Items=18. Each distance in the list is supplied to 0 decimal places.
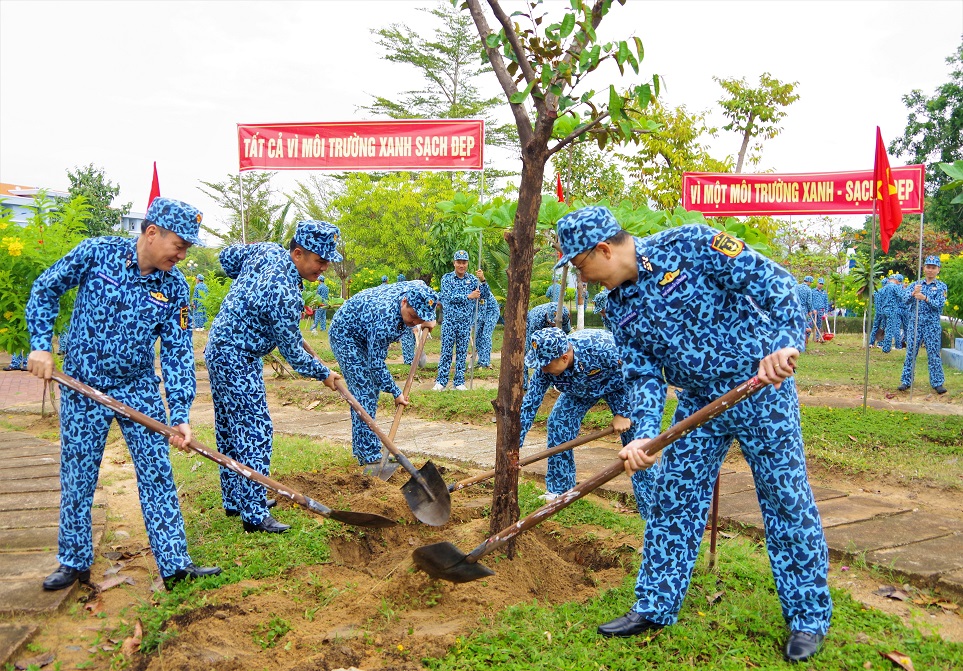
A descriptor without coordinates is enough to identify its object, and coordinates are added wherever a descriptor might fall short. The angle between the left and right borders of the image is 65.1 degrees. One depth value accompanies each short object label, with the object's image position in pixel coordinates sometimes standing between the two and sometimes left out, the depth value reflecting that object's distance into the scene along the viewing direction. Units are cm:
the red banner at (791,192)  1163
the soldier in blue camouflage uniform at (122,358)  356
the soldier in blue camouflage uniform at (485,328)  1273
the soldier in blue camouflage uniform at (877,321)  1735
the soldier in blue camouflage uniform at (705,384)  292
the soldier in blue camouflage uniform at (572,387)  465
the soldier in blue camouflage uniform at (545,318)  955
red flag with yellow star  909
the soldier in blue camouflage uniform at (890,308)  1573
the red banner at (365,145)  1023
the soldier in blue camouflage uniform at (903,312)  1225
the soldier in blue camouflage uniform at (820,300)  1947
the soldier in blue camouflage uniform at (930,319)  1074
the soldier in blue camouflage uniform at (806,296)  1772
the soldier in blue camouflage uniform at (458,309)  1138
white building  5212
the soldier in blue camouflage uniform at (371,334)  596
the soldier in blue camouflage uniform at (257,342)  443
